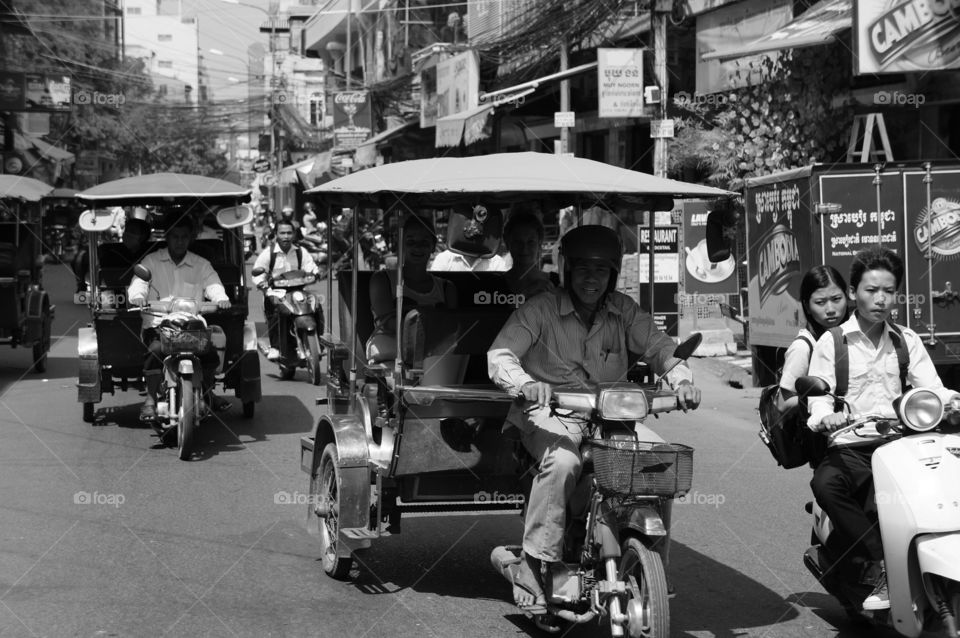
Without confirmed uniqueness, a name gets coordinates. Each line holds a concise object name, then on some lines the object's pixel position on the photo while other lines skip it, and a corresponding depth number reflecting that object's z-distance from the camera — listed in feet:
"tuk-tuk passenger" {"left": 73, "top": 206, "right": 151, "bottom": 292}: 35.86
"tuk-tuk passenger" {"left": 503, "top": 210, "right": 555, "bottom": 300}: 21.12
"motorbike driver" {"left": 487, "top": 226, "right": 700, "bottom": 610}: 15.08
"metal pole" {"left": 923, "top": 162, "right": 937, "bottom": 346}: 36.32
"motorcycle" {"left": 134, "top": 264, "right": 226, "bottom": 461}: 29.32
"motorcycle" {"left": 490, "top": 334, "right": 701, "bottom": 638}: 13.67
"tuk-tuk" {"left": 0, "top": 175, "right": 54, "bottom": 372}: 43.88
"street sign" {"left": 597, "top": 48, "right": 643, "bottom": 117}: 56.03
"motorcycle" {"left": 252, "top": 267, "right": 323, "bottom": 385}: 43.39
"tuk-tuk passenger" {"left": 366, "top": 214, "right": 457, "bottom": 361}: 19.34
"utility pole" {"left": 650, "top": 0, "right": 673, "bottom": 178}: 50.06
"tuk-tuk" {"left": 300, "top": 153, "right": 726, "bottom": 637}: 14.76
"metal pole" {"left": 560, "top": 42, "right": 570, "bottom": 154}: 70.13
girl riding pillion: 18.63
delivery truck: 36.60
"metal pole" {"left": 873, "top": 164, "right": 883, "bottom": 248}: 36.55
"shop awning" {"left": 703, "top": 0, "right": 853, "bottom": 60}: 43.91
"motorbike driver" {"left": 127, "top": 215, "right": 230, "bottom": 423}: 31.78
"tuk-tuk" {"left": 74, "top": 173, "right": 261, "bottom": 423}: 33.12
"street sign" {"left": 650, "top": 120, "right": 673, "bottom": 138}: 49.39
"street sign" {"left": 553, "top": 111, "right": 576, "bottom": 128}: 59.26
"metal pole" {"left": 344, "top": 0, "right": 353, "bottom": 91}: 145.07
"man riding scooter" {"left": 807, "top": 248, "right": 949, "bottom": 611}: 15.10
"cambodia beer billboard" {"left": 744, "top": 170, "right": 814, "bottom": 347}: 38.81
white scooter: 13.12
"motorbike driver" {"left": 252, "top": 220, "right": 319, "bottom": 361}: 45.06
